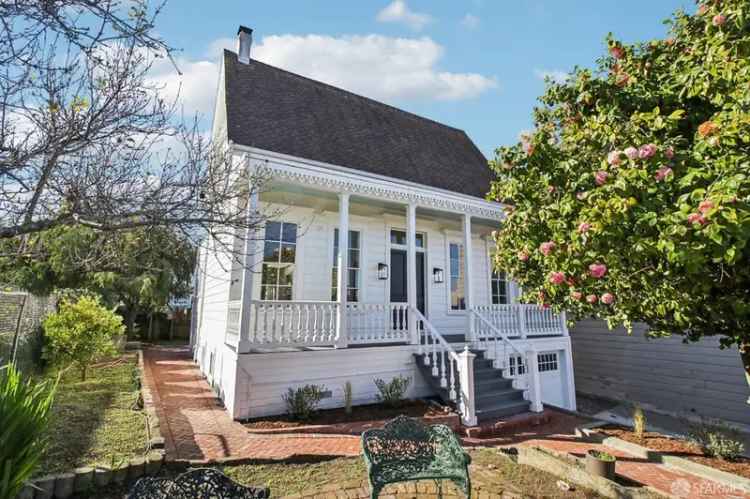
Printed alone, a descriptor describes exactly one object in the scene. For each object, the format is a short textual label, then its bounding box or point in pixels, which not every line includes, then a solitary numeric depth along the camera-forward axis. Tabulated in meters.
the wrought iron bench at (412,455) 3.04
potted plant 3.81
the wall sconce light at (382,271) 9.04
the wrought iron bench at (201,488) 2.28
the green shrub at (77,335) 7.52
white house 6.41
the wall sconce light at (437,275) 10.03
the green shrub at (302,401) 6.00
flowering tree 2.40
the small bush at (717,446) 4.56
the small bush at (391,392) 6.83
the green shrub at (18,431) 2.50
